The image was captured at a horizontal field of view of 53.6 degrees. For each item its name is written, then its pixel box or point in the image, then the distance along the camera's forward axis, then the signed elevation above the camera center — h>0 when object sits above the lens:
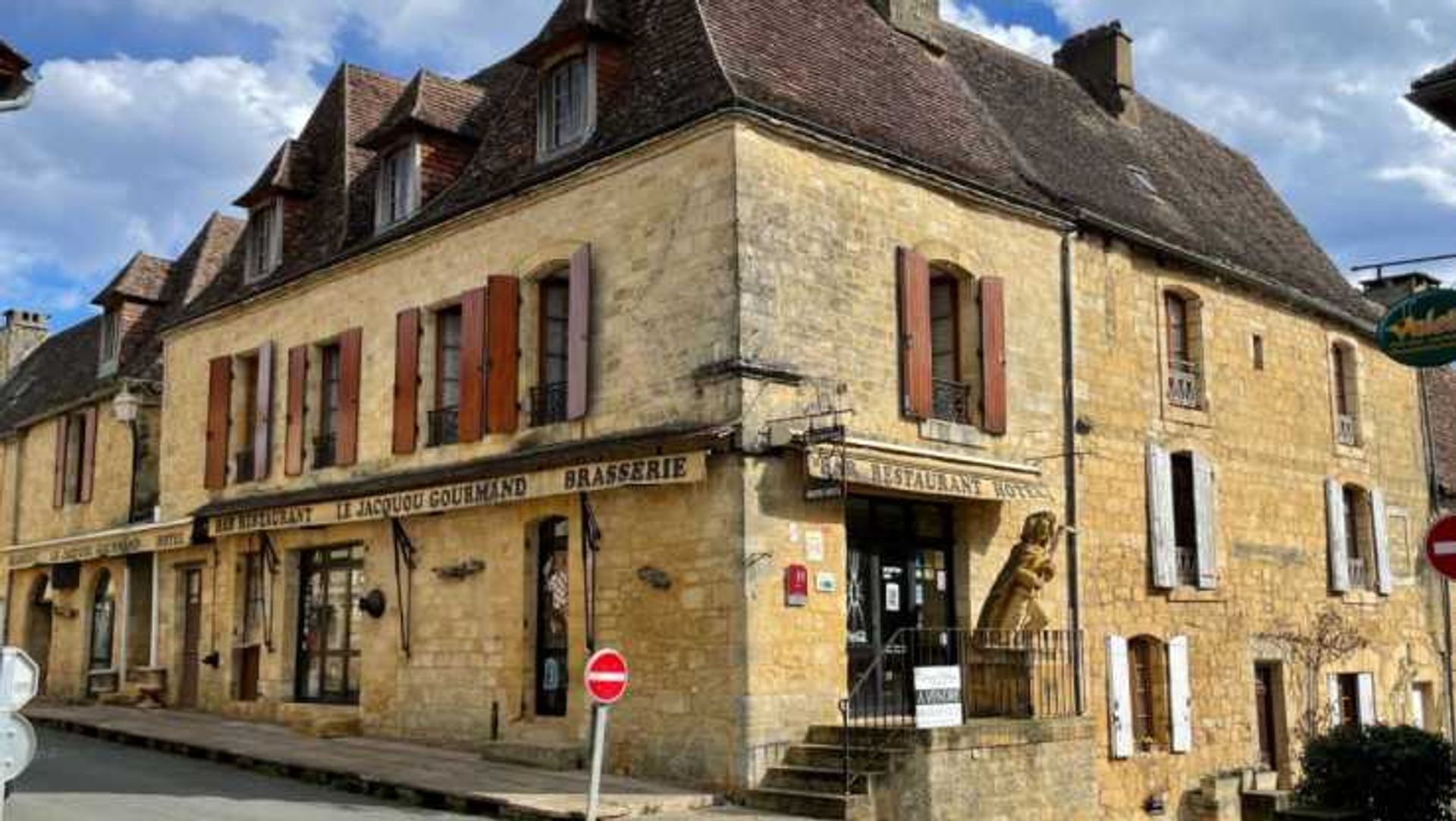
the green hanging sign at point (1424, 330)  8.13 +1.74
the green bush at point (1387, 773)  9.90 -0.93
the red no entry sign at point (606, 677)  8.96 -0.24
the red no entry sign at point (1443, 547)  7.45 +0.46
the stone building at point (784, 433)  12.70 +2.21
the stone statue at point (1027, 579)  13.36 +0.54
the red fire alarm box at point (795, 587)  12.45 +0.44
